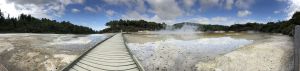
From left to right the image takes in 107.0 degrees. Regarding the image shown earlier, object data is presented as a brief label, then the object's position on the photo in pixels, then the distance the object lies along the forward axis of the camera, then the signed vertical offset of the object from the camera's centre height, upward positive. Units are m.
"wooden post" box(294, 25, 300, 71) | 5.78 -0.88
